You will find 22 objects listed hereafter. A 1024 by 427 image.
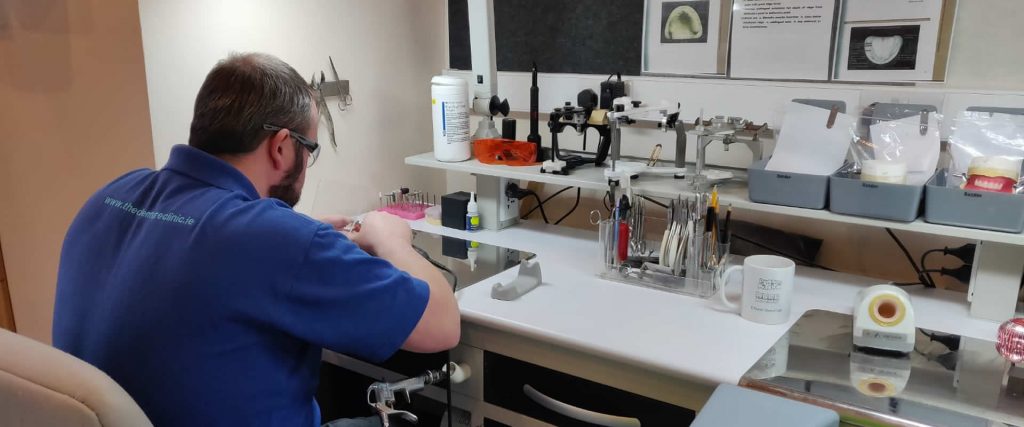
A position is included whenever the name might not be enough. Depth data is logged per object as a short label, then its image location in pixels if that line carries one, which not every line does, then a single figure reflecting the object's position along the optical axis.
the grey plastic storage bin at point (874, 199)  1.38
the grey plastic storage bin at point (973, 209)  1.30
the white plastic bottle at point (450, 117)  1.95
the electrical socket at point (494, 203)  1.99
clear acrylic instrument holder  1.52
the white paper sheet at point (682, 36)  1.85
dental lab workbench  1.24
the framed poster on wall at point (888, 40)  1.59
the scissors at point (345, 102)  2.07
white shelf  1.35
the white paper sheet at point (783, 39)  1.69
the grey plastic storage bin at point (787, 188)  1.47
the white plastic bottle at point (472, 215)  2.01
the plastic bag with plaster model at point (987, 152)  1.33
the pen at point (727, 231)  1.52
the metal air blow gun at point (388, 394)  1.33
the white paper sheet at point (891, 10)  1.57
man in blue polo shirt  1.03
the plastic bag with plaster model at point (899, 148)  1.42
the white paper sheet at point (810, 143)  1.51
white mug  1.36
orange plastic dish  1.92
